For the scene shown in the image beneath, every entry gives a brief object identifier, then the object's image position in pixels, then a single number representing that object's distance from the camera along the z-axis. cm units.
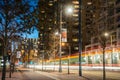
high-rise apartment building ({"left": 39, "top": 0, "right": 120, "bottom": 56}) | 1453
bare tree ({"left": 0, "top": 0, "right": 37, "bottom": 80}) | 1072
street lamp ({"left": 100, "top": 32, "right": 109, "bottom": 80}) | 1399
